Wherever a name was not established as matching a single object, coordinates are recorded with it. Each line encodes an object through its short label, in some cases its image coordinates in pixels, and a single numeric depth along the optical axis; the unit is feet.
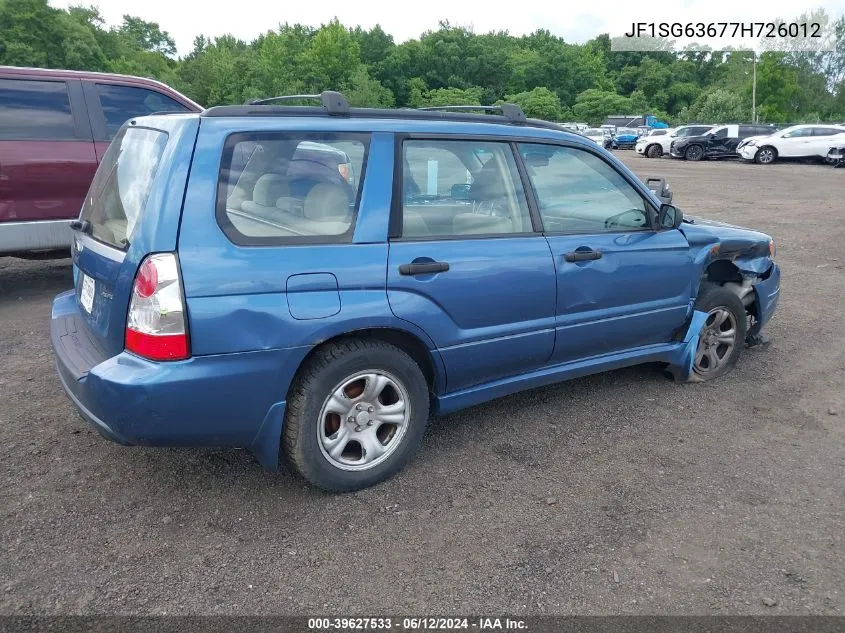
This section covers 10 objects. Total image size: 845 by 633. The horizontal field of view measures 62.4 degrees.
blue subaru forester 9.00
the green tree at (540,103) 240.32
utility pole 183.13
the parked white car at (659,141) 102.74
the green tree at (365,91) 208.95
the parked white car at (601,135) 132.52
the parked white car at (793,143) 86.99
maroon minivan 19.99
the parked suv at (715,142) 97.55
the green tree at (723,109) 201.05
